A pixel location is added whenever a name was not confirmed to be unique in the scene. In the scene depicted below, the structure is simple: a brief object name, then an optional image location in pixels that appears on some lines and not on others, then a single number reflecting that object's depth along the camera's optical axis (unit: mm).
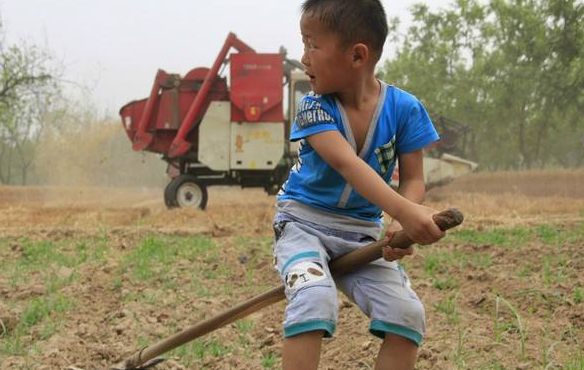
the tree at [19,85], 23711
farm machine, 12102
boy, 2084
